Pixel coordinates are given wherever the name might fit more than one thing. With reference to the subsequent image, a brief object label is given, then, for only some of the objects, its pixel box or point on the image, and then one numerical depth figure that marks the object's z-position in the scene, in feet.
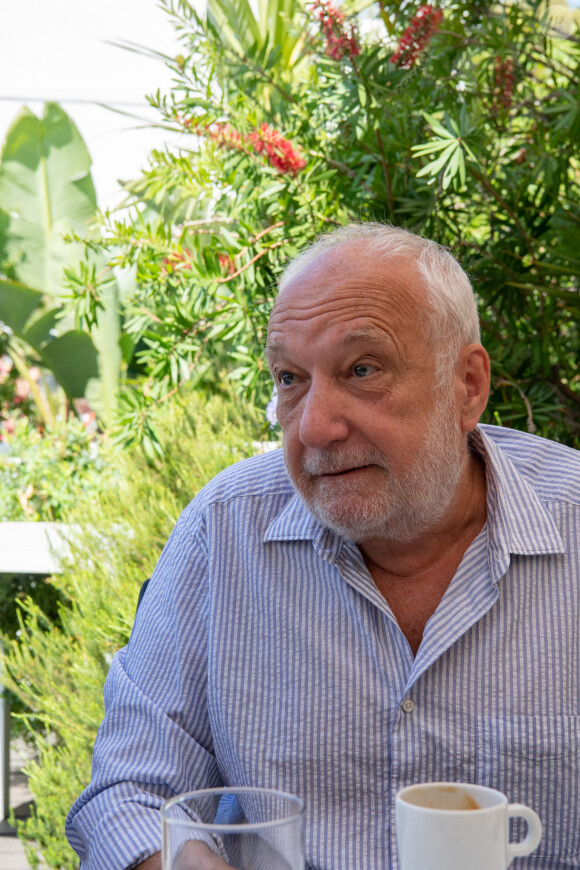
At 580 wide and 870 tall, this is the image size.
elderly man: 3.97
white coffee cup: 2.13
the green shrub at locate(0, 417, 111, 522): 13.82
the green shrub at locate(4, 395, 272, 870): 8.62
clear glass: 2.08
